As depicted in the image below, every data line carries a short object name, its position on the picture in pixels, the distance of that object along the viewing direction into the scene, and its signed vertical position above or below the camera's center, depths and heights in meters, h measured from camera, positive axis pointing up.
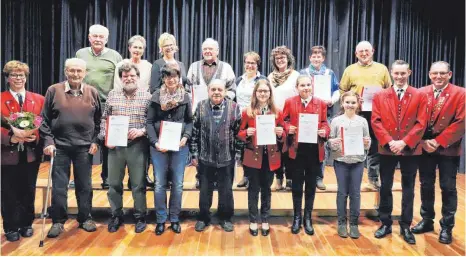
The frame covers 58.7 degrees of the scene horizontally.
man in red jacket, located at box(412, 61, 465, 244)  3.21 -0.13
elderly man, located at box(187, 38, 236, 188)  3.85 +0.46
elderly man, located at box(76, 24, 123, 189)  3.89 +0.54
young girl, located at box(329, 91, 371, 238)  3.37 -0.31
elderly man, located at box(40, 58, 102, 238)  3.27 -0.12
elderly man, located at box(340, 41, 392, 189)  4.06 +0.44
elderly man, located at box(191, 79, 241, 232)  3.38 -0.19
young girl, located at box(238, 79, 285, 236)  3.33 -0.22
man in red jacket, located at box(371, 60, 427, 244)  3.18 -0.07
